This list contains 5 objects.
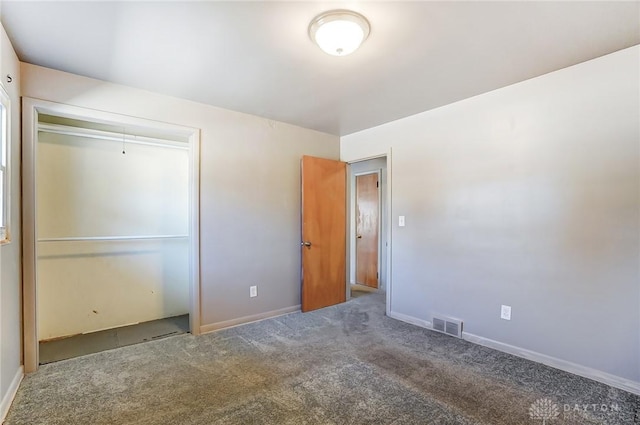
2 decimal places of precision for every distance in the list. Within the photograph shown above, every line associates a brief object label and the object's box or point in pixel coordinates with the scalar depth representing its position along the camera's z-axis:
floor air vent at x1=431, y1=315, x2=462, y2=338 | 2.98
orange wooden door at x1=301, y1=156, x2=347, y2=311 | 3.79
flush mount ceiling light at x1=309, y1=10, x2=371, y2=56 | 1.69
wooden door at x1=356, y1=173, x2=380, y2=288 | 5.21
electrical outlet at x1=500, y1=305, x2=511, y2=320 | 2.65
